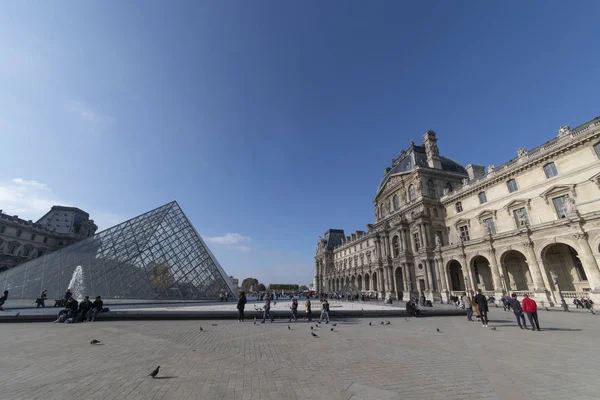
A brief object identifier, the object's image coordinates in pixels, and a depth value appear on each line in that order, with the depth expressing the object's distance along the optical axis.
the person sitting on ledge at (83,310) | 12.02
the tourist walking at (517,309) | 10.15
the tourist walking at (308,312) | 13.27
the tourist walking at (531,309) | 9.52
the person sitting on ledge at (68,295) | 13.84
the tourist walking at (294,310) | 12.83
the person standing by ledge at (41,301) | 16.93
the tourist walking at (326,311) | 12.23
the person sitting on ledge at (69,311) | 11.71
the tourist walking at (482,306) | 11.02
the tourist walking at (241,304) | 12.05
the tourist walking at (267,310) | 12.27
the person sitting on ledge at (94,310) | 12.17
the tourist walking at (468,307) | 13.19
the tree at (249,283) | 129.34
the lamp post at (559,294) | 17.78
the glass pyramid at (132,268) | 22.06
